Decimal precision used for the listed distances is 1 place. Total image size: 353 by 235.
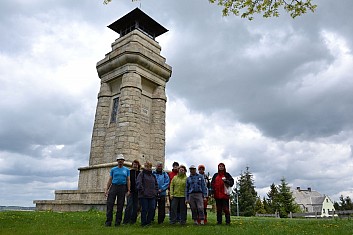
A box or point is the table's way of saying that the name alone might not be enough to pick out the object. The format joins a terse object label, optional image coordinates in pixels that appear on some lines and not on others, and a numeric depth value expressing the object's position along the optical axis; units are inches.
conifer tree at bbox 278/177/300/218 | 1456.7
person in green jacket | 321.1
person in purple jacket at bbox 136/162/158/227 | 305.6
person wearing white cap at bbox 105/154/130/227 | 311.0
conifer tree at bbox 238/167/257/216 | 1567.4
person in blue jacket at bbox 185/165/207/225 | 315.9
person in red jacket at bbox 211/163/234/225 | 319.3
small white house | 2085.4
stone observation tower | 536.1
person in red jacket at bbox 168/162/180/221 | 348.5
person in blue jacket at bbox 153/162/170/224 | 326.6
